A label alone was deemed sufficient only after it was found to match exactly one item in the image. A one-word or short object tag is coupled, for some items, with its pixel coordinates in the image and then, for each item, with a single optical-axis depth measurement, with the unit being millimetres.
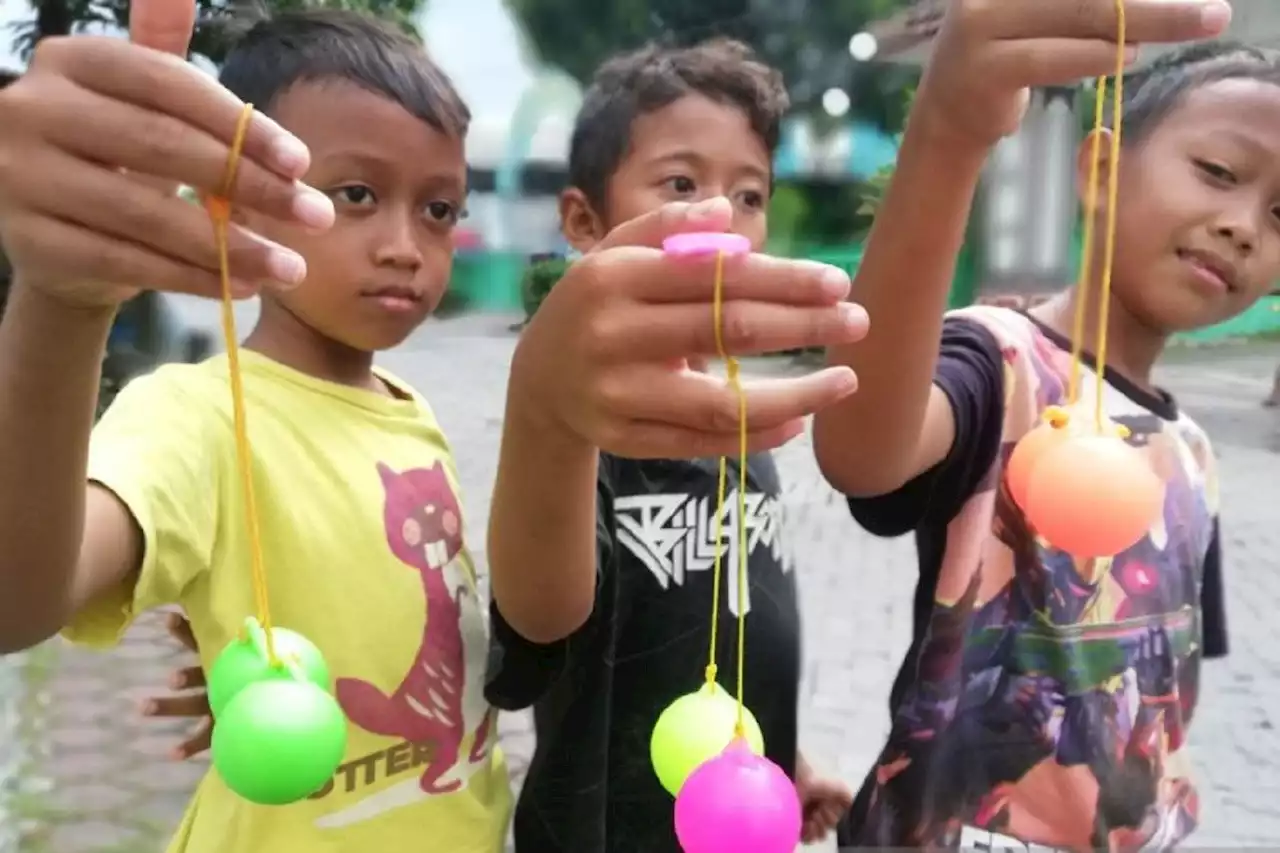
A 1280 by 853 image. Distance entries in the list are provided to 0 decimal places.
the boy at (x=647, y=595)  604
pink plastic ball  352
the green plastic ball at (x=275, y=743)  356
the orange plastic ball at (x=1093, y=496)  412
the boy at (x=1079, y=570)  588
